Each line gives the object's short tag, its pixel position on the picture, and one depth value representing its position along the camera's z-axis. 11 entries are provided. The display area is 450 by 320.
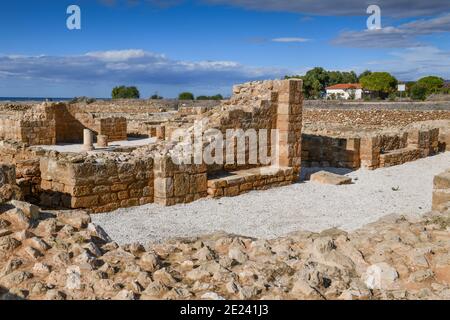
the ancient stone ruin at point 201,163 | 8.83
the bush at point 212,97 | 56.60
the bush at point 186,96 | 58.40
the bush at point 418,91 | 63.13
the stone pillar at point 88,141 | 18.94
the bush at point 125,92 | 62.78
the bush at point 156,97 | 56.33
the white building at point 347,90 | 74.31
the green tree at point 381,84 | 70.62
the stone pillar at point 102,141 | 20.23
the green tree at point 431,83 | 65.31
